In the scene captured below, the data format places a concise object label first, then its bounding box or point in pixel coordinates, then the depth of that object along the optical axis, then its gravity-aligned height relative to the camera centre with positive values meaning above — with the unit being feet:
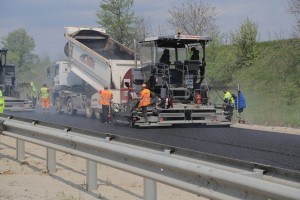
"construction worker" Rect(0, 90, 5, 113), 54.00 -1.10
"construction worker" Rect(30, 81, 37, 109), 86.84 +0.09
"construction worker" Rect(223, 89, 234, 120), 62.78 -0.55
